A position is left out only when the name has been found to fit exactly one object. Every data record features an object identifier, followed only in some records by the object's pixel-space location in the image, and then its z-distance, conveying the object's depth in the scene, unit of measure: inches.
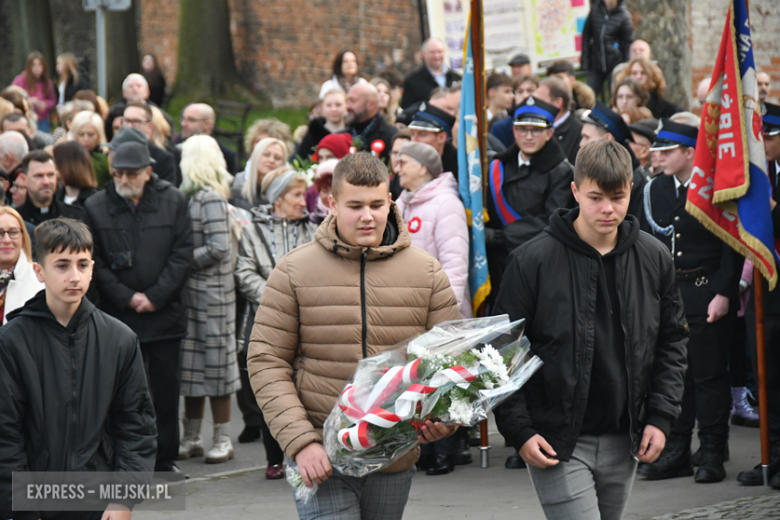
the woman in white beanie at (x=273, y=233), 551.2
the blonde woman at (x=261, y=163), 611.5
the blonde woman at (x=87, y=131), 705.0
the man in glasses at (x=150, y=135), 653.3
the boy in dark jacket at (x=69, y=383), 311.1
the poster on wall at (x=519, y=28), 1093.8
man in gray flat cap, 518.9
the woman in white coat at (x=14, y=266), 431.2
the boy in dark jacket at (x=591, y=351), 290.7
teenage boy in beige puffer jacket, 286.8
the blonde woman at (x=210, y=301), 562.3
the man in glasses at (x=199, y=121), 824.9
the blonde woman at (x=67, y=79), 1220.5
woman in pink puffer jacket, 521.7
